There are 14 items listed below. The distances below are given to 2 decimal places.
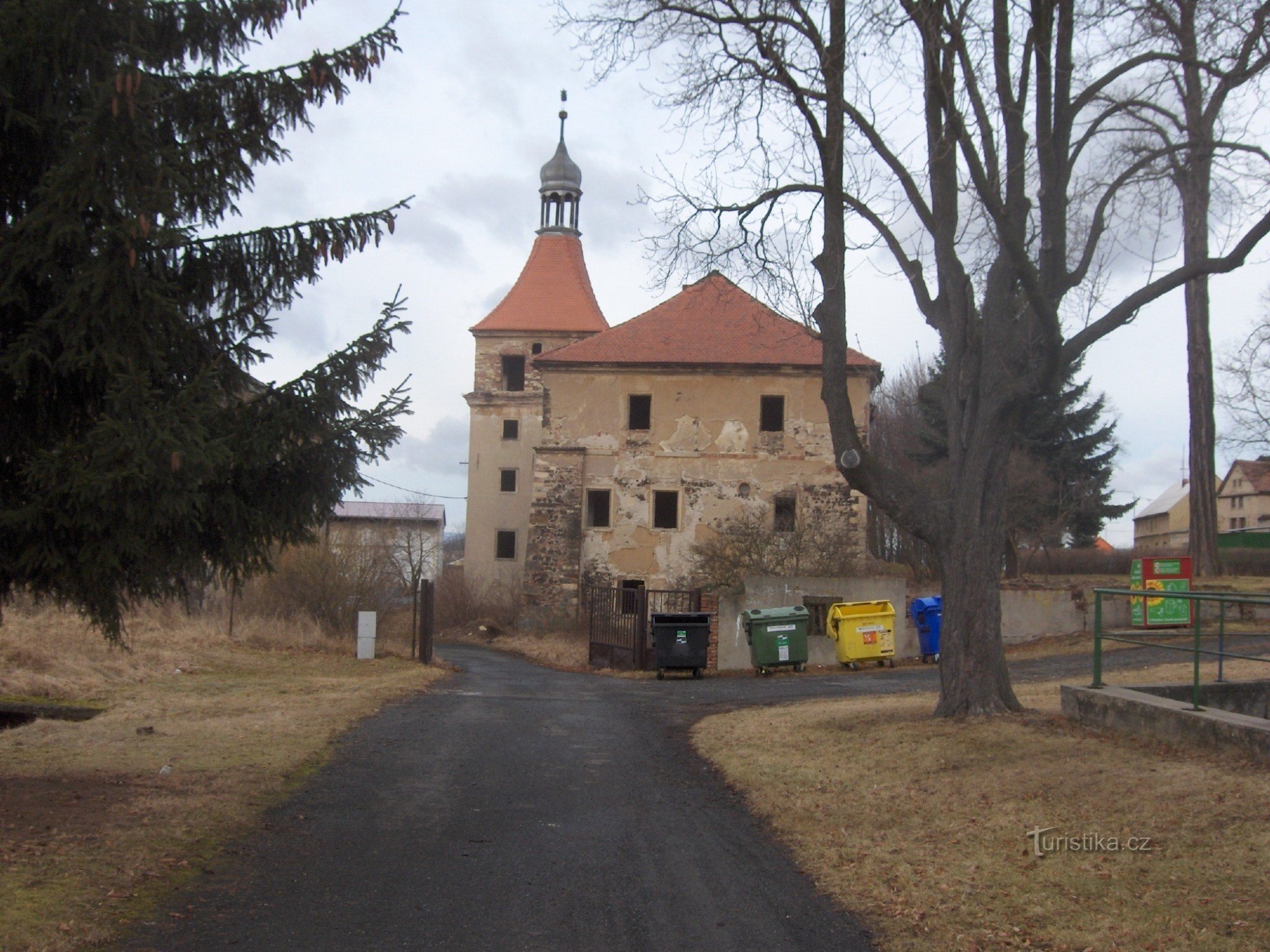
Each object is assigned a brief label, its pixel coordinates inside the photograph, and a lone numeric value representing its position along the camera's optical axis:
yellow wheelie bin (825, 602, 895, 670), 22.48
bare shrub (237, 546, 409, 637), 27.30
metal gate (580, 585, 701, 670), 24.02
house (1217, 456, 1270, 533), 70.19
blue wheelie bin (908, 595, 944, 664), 23.34
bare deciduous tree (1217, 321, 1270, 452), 25.19
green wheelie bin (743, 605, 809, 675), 22.12
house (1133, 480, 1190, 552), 83.88
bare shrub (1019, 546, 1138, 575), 43.78
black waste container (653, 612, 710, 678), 21.91
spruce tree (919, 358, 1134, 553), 35.62
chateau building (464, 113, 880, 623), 36.12
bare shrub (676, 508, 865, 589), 27.30
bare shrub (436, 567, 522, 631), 41.75
